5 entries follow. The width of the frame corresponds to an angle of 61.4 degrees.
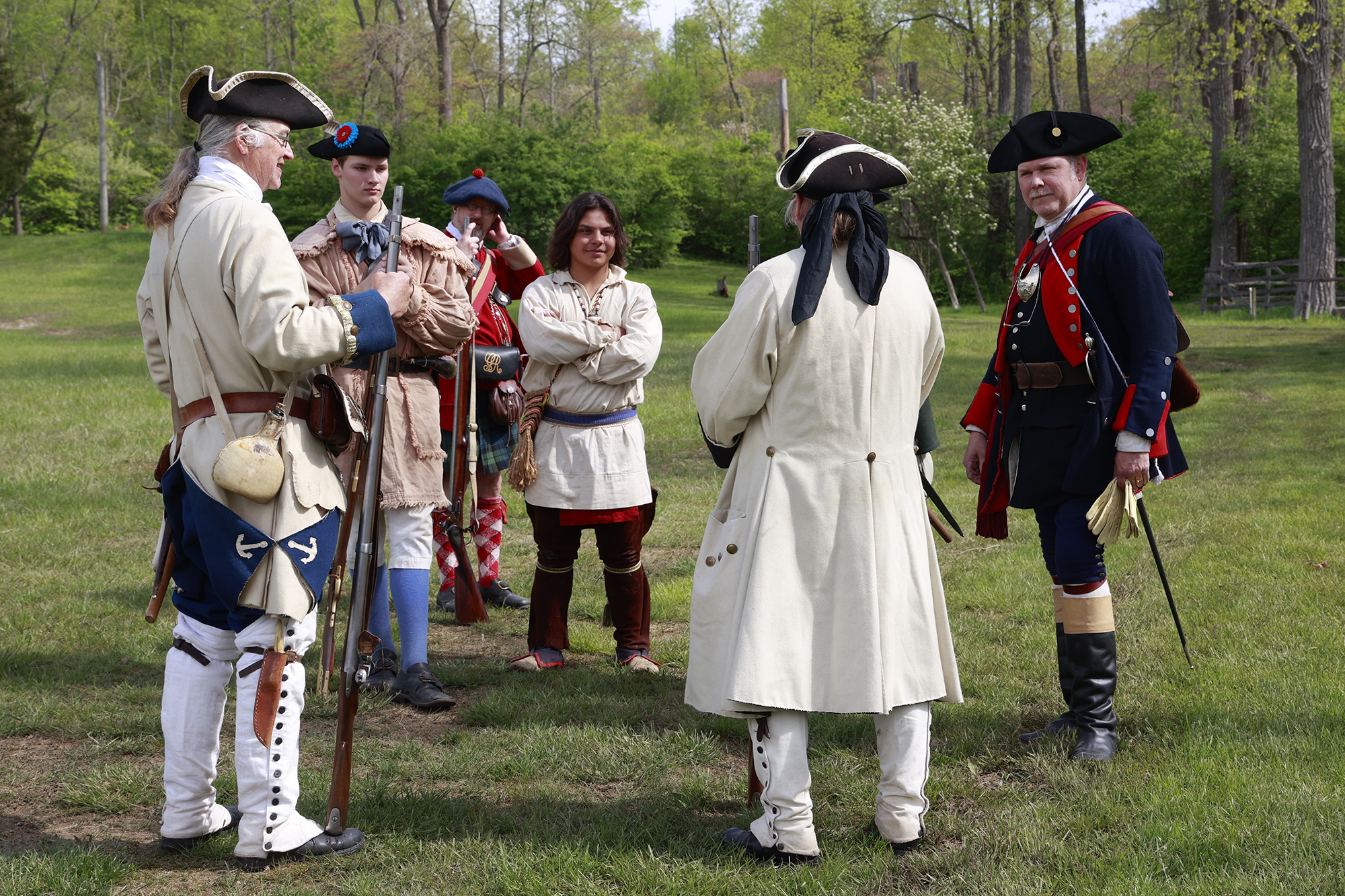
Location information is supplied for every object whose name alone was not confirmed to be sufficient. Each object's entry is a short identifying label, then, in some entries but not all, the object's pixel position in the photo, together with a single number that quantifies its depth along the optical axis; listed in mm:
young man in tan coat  4781
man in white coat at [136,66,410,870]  3227
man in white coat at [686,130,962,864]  3344
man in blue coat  4066
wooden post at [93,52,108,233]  40938
